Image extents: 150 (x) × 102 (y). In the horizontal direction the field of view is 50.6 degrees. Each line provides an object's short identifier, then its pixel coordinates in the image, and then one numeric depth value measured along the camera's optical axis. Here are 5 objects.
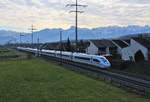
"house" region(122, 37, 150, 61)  43.82
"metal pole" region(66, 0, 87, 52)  44.65
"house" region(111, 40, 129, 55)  65.80
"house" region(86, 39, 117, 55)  64.69
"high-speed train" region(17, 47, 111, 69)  36.28
